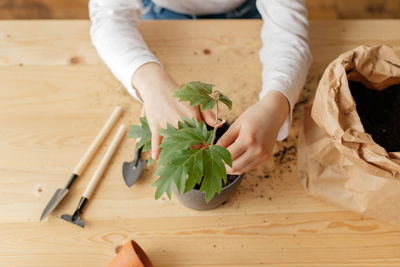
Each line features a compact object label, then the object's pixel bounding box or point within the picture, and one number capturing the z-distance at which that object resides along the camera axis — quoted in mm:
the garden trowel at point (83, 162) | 707
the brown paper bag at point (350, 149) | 559
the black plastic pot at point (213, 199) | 618
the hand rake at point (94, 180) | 696
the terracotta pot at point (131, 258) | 619
